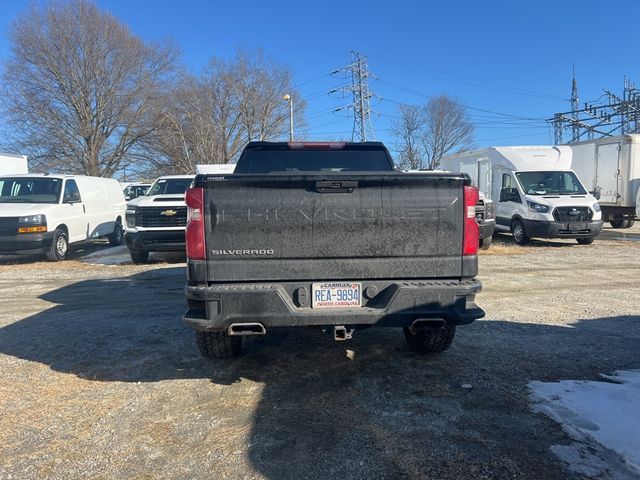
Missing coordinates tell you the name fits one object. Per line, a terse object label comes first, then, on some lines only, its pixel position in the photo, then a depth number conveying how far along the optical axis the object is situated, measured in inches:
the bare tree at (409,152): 1802.2
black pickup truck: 134.4
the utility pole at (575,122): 1604.5
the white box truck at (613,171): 661.9
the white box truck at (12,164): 751.7
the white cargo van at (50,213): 420.5
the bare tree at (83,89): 1209.4
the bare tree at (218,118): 1309.1
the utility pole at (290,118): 1340.9
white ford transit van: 516.1
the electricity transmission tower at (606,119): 1485.0
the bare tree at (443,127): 1828.2
